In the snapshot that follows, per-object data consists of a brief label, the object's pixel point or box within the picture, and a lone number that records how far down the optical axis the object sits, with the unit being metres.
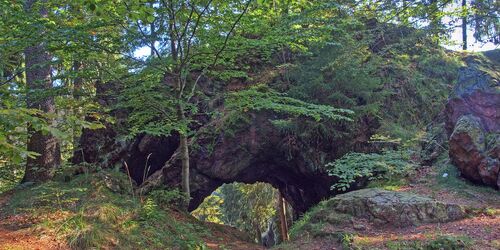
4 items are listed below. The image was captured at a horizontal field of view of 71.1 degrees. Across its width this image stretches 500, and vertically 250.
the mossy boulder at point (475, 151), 7.41
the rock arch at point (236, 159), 10.68
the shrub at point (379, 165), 8.07
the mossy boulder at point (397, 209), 6.41
